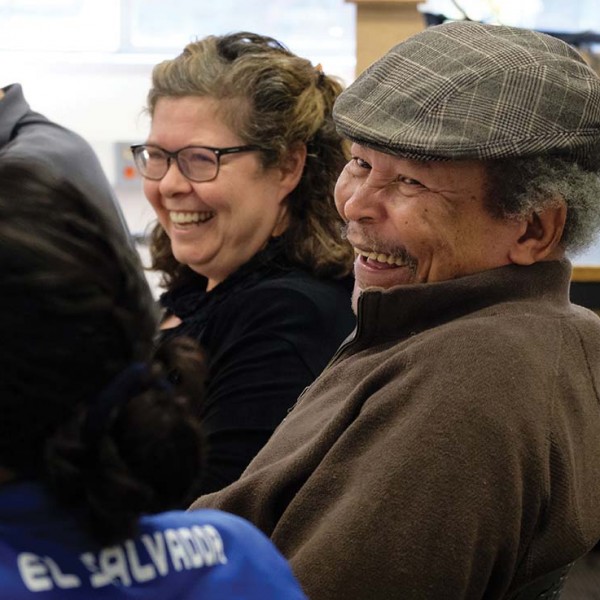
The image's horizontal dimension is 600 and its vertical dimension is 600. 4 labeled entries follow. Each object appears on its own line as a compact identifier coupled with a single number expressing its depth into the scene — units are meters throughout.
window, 4.67
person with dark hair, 1.75
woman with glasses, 2.71
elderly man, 2.09
